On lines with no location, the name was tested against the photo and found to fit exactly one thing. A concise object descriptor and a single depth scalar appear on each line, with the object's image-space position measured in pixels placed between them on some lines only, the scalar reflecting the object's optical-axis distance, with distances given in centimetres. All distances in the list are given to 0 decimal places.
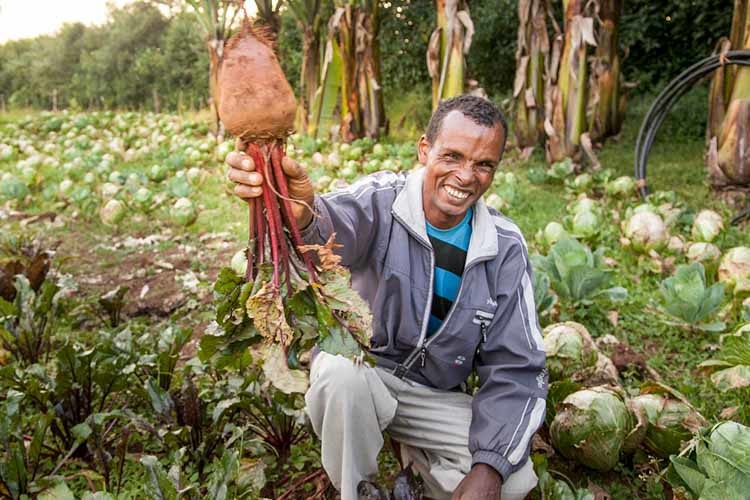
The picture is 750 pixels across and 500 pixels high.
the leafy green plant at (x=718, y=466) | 136
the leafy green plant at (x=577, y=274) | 279
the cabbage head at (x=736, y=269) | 277
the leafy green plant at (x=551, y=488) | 159
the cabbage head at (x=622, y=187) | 455
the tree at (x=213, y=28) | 716
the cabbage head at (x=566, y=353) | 223
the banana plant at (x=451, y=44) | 577
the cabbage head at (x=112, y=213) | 493
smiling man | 169
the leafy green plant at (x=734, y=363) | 199
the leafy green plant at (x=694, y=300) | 258
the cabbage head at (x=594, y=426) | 183
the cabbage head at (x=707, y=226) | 344
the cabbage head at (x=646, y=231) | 344
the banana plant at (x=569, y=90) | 554
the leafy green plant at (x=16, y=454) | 168
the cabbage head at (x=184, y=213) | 481
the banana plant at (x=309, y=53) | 837
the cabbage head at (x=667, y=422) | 183
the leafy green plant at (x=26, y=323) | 249
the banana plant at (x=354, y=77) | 767
